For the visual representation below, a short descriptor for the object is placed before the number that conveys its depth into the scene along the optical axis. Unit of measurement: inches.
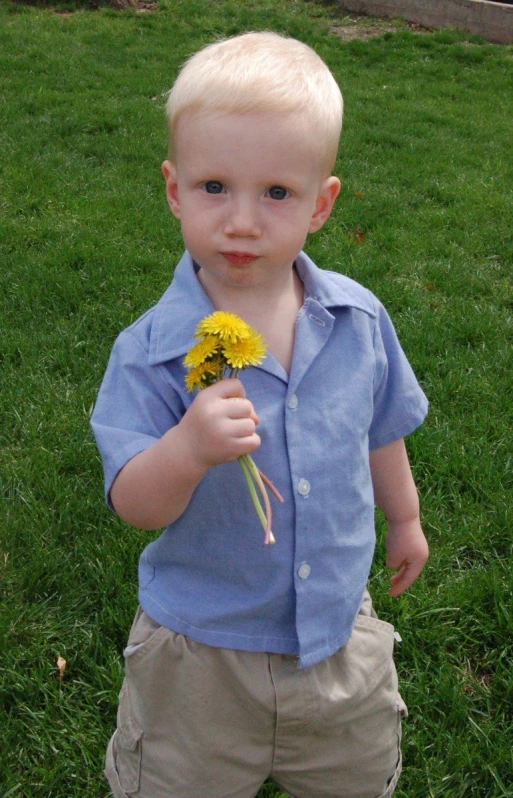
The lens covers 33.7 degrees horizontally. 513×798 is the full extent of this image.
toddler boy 53.1
